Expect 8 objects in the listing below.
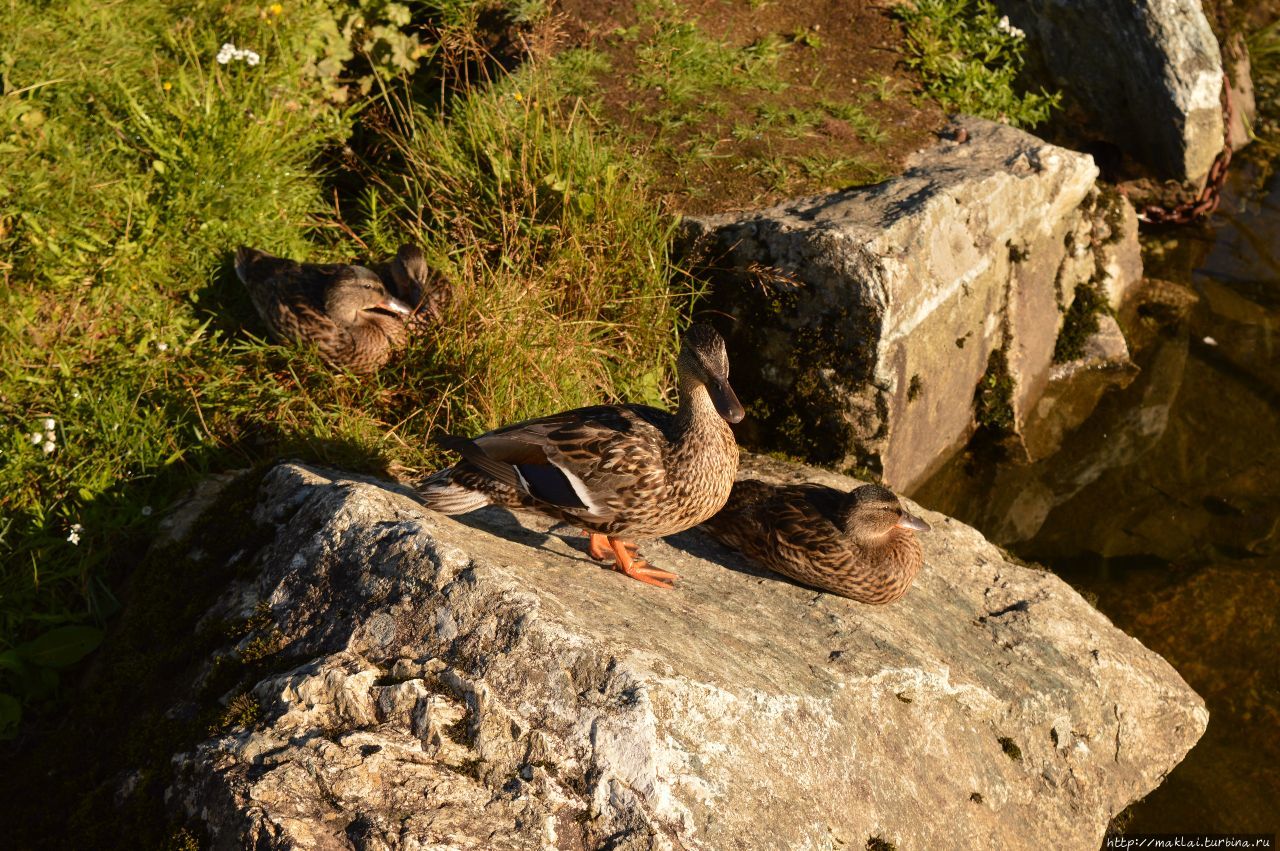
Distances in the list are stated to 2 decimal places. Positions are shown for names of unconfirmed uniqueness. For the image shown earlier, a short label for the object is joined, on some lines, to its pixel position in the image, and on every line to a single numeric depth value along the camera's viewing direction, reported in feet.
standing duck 13.39
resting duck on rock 14.99
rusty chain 29.25
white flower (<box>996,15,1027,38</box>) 27.50
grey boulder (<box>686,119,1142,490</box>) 19.20
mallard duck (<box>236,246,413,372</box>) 18.22
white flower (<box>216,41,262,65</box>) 21.01
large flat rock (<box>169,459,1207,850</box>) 9.56
